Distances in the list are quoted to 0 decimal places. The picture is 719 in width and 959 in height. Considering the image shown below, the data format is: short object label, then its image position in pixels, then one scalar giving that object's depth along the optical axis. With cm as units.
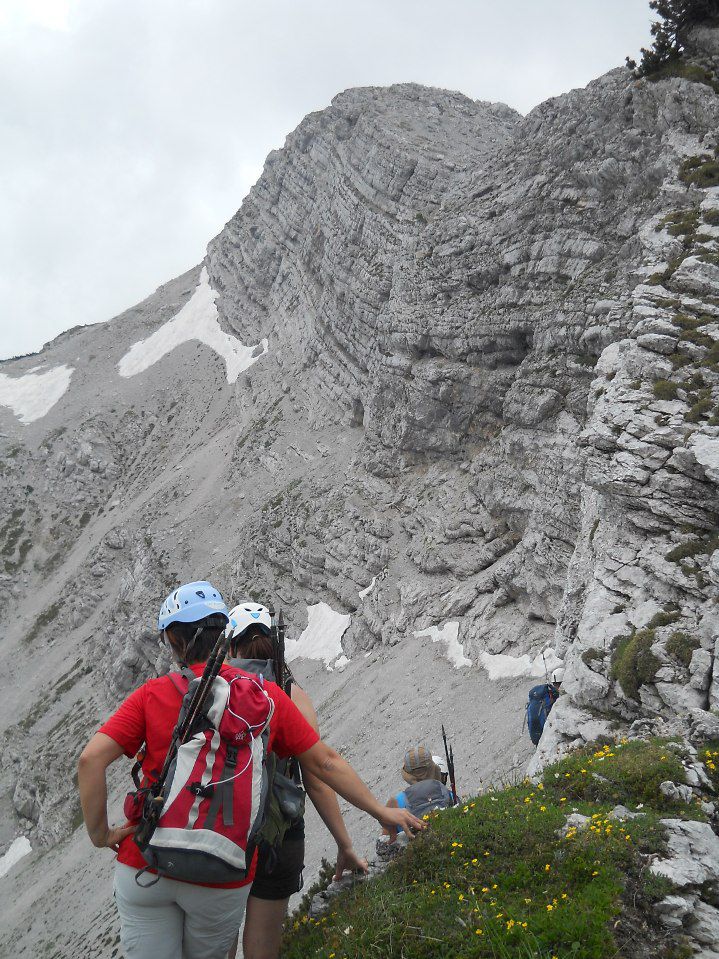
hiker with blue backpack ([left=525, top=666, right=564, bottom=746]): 1273
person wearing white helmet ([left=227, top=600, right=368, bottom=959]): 504
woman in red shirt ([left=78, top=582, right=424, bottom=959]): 403
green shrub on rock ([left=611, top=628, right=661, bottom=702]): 1045
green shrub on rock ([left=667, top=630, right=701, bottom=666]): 1017
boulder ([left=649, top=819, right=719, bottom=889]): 522
